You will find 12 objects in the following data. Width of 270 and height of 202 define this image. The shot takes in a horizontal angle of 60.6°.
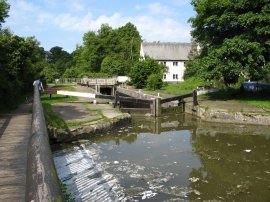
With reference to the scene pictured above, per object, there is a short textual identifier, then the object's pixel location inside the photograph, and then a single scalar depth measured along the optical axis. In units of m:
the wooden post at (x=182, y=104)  17.86
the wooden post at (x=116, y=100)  17.67
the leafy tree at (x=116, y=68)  41.03
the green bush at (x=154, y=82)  26.88
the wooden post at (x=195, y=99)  16.17
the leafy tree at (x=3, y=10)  11.63
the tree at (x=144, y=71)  29.15
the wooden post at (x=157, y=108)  16.06
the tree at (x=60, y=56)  77.22
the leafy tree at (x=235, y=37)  14.86
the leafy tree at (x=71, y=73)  56.55
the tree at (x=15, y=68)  11.01
